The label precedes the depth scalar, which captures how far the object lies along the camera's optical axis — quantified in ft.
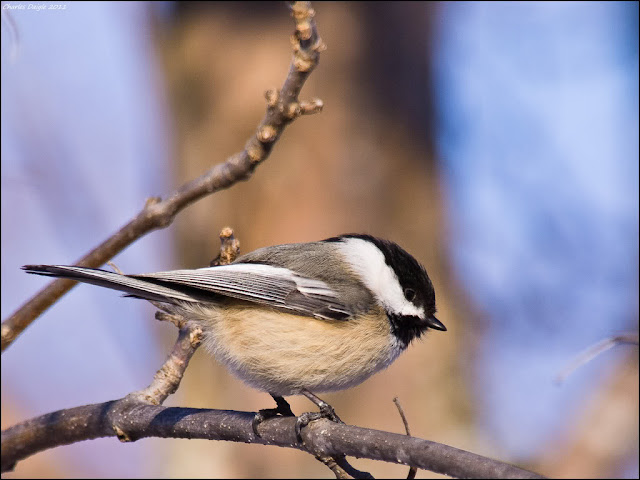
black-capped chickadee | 10.61
